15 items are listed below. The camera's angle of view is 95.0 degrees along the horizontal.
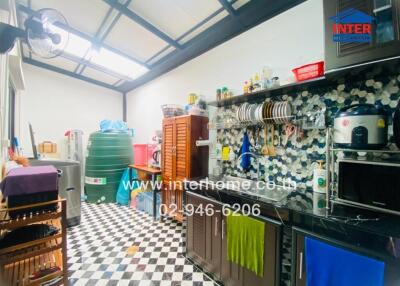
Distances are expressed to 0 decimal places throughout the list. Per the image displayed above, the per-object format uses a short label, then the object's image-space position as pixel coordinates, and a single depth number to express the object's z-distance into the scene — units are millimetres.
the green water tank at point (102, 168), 3637
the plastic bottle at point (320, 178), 1461
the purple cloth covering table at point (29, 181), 1132
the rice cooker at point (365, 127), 1071
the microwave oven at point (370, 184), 985
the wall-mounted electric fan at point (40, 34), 1171
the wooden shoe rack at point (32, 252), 1072
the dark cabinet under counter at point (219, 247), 1221
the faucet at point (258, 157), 1971
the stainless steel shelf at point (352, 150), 1004
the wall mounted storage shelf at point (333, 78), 1103
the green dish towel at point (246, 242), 1290
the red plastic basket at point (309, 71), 1389
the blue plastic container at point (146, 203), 3022
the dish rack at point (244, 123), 1647
